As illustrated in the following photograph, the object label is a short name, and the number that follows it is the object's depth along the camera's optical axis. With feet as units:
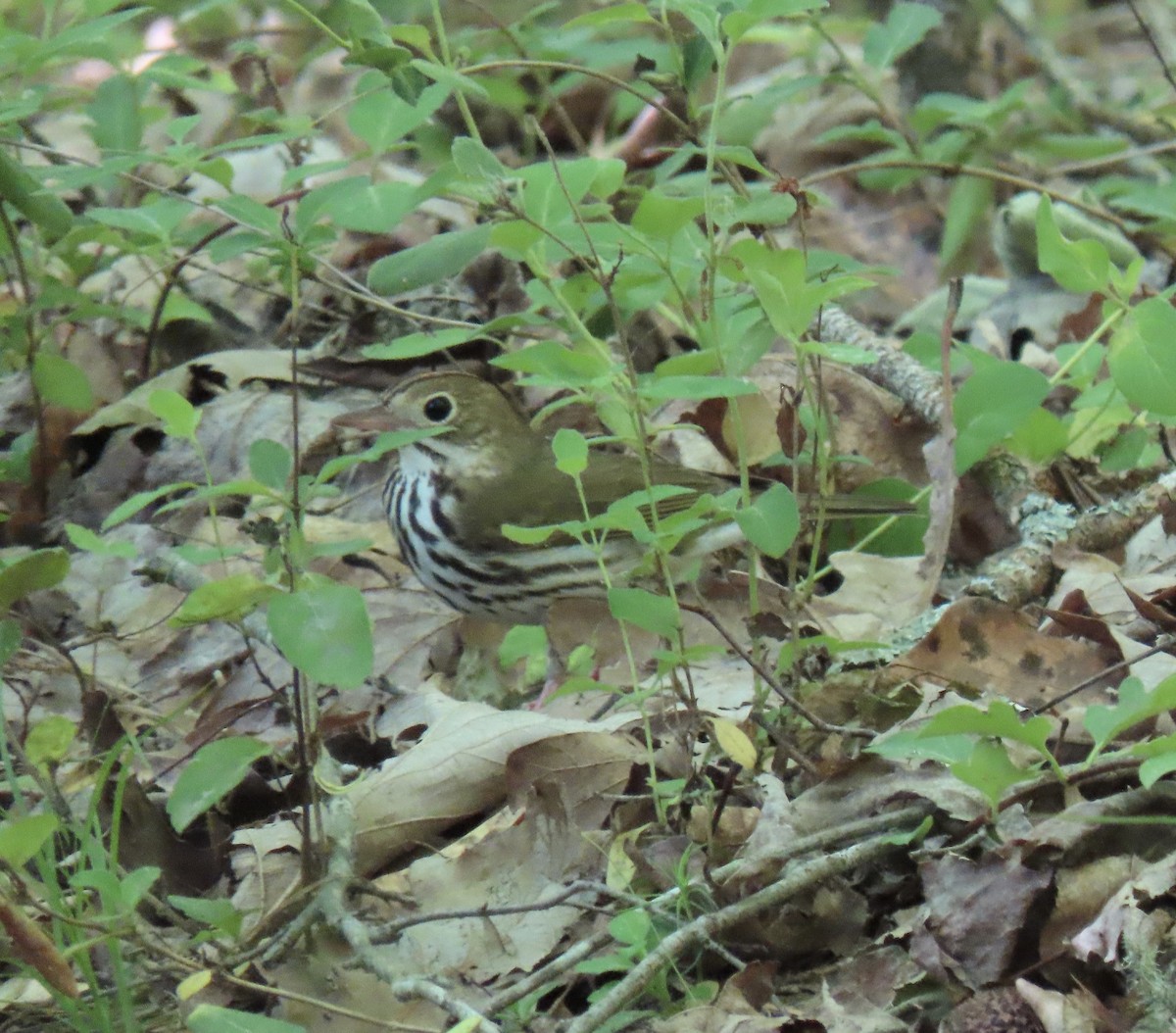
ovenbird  23.81
